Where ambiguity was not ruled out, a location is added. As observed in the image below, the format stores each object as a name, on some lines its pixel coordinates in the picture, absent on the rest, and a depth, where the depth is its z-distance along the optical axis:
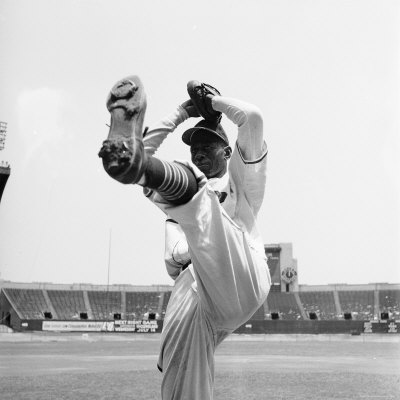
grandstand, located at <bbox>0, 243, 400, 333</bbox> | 48.38
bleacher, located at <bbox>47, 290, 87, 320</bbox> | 49.45
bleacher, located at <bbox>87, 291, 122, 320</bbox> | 50.59
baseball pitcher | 2.17
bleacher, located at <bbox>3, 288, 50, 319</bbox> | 47.00
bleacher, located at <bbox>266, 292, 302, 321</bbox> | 48.88
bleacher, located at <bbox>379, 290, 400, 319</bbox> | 50.59
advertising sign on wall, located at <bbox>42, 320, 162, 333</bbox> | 38.29
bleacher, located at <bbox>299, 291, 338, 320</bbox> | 50.50
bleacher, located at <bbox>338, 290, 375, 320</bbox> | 50.42
